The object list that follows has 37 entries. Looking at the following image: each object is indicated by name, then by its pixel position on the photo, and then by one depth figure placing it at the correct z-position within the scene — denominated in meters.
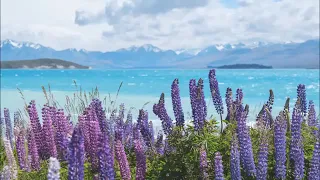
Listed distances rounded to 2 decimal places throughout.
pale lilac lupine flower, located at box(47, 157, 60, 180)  3.61
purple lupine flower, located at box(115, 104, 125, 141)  7.57
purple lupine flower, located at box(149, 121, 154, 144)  8.72
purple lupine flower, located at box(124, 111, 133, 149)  8.55
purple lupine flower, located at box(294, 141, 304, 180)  5.52
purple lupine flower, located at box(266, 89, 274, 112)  7.18
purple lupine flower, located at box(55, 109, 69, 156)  6.17
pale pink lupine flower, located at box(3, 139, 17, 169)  5.41
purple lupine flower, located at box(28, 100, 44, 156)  6.50
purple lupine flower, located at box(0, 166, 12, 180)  4.70
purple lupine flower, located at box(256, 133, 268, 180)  5.26
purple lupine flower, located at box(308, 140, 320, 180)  5.13
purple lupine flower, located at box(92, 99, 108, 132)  6.49
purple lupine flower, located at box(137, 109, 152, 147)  8.12
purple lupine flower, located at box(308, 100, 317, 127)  7.89
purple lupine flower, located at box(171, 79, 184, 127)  7.63
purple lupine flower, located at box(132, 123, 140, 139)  8.20
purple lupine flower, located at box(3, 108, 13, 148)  10.70
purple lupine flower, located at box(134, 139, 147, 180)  5.69
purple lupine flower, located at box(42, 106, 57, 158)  6.28
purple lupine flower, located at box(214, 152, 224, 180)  4.93
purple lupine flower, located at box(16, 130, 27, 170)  6.54
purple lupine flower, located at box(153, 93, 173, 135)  7.68
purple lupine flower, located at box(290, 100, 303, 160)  5.62
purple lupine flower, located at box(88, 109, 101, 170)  5.61
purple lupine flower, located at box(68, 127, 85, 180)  4.08
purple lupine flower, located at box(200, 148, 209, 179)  5.41
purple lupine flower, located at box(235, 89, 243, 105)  7.22
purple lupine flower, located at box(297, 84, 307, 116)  7.77
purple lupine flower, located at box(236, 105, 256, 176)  5.63
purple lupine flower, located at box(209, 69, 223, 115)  7.76
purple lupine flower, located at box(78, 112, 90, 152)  5.73
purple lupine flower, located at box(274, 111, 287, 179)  5.39
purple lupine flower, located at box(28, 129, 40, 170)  6.43
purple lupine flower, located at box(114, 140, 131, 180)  5.37
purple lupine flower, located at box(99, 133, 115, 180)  4.50
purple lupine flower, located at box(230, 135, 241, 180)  5.31
